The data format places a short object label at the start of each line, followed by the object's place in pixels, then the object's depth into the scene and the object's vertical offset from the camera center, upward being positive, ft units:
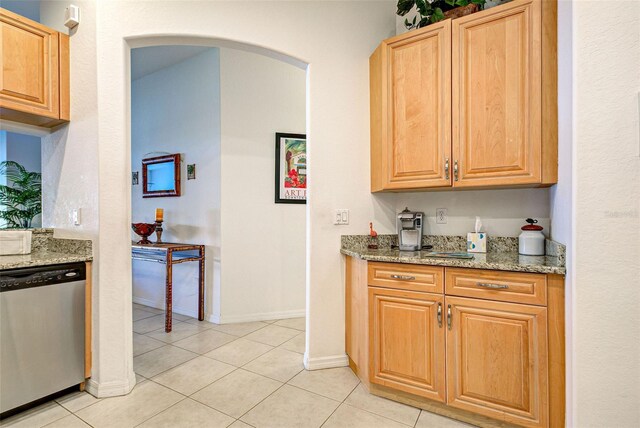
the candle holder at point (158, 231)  11.96 -0.78
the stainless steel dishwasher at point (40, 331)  5.60 -2.31
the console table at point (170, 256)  10.34 -1.63
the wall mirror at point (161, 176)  12.14 +1.42
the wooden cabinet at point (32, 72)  6.29 +2.93
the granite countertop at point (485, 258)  5.09 -0.93
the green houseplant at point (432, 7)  6.59 +4.43
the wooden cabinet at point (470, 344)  5.01 -2.42
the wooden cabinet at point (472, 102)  5.77 +2.22
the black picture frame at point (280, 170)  11.58 +1.51
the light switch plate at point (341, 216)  7.87 -0.15
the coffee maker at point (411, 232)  7.45 -0.53
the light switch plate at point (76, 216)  6.84 -0.11
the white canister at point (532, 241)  6.23 -0.62
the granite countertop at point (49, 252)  5.89 -0.94
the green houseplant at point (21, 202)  9.14 +0.27
